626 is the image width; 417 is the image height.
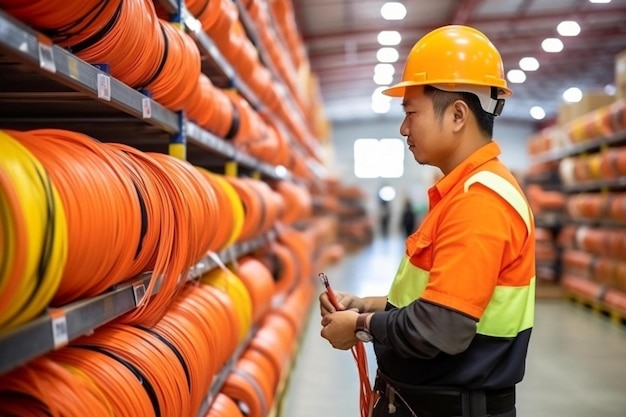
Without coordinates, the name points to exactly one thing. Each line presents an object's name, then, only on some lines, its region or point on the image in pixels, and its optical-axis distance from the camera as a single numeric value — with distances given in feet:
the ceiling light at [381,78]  58.78
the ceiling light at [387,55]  56.29
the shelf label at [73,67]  5.63
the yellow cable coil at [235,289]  11.59
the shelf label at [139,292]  6.93
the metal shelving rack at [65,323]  4.22
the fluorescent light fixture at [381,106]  86.04
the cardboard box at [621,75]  26.50
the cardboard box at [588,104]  33.42
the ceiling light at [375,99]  79.92
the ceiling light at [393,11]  41.68
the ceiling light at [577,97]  34.76
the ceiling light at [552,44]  41.86
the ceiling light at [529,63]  43.15
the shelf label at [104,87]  6.44
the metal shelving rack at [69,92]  4.82
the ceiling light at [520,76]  41.14
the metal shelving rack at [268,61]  16.48
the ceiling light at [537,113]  83.71
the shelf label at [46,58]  5.02
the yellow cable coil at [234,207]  11.46
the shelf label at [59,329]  4.82
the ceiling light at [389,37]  51.71
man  6.03
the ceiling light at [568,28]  37.54
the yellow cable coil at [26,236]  4.07
